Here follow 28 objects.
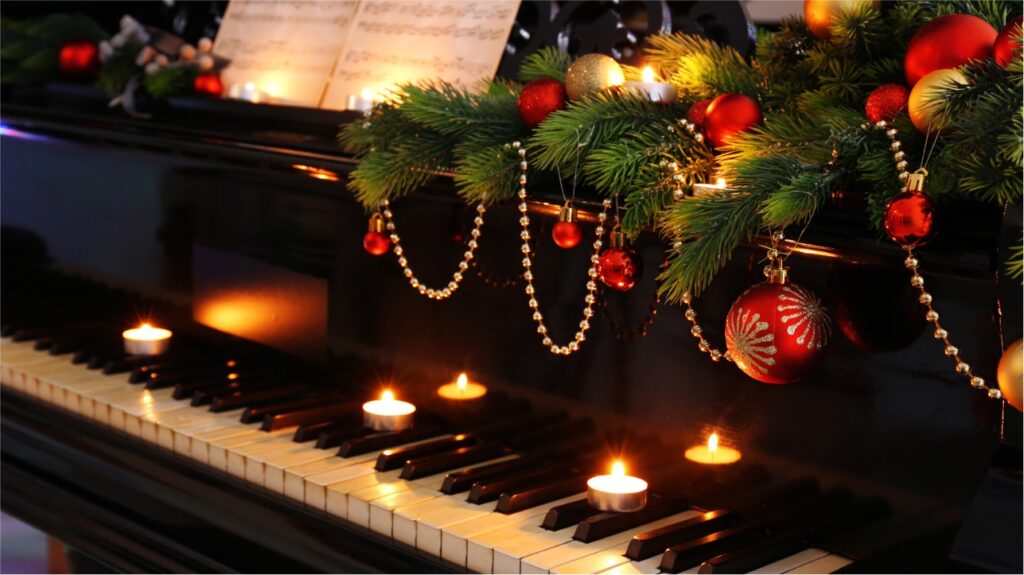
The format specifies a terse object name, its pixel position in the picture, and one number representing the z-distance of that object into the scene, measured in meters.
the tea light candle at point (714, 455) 1.47
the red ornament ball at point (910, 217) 1.09
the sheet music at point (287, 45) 2.20
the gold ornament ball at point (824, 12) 1.31
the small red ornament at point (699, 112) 1.39
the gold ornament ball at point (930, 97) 1.13
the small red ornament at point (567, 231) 1.47
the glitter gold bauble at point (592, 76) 1.50
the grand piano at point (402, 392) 1.29
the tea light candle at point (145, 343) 2.21
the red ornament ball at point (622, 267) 1.42
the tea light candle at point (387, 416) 1.79
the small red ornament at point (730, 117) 1.34
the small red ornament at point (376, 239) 1.76
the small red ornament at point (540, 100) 1.51
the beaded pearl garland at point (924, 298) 1.15
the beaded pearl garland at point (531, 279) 1.50
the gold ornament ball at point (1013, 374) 1.02
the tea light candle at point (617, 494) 1.47
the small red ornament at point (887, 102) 1.22
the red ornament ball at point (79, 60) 2.48
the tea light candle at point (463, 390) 1.77
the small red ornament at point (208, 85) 2.24
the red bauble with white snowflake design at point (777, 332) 1.21
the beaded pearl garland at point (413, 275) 1.71
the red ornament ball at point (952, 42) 1.18
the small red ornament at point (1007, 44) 1.11
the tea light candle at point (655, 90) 1.47
